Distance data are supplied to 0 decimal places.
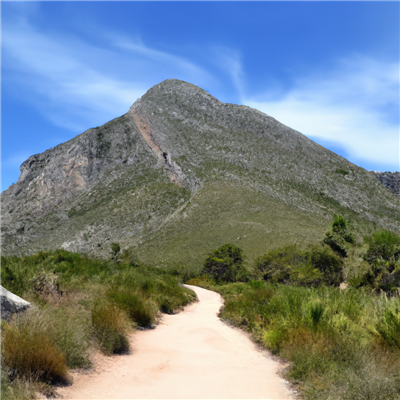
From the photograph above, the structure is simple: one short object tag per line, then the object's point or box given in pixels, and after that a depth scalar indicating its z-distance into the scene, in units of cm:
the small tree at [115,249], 4897
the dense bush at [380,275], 1690
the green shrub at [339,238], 3534
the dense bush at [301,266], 2669
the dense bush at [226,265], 3988
